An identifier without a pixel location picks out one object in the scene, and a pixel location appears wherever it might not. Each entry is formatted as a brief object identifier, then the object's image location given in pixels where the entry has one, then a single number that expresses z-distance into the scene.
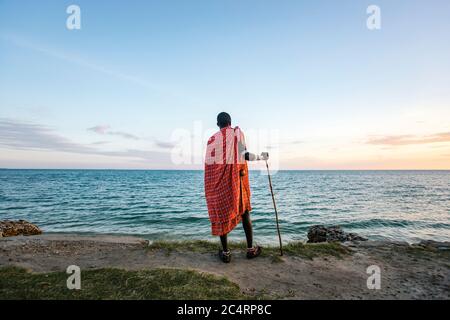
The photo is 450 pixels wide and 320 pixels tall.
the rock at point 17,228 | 11.52
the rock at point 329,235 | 9.72
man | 5.59
